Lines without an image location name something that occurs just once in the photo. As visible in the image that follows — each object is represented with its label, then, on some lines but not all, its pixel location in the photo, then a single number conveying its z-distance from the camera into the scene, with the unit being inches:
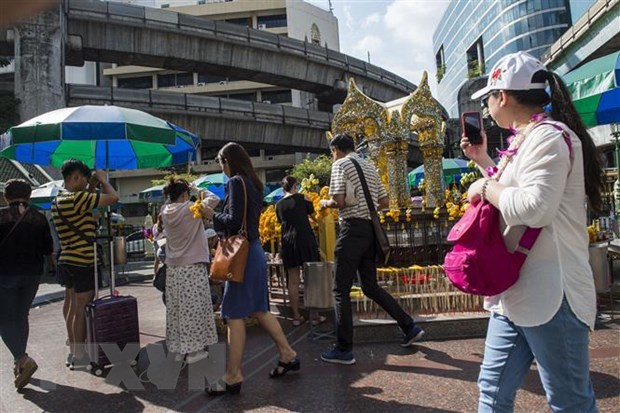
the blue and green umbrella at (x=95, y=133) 181.8
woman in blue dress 145.9
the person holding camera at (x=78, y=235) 175.6
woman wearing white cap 68.4
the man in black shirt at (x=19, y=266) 167.9
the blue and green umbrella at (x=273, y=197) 694.1
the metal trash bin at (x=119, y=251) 259.8
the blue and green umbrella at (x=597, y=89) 197.5
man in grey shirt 165.0
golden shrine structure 317.4
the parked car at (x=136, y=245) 901.8
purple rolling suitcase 174.4
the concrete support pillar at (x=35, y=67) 650.2
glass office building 2177.7
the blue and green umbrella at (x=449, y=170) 569.9
